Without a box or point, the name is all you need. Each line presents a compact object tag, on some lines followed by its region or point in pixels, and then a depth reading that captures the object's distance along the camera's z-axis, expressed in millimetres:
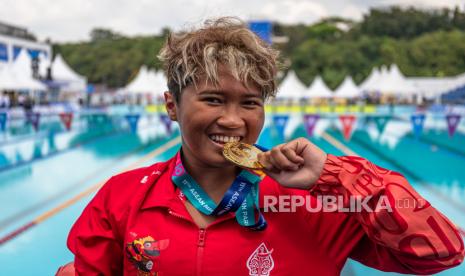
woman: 1357
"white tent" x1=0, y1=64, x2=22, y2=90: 19688
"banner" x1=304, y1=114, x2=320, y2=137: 13703
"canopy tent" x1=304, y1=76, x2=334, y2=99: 31078
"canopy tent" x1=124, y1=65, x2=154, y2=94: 29547
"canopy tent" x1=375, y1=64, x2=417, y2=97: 29750
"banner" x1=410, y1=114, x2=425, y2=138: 13492
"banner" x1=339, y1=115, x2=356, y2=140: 13781
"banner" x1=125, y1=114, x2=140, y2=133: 14361
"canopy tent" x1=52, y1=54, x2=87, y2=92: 29800
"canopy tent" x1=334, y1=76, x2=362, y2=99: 31619
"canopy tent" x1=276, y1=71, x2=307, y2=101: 30562
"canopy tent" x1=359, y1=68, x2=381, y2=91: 31469
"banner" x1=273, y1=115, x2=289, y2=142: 13359
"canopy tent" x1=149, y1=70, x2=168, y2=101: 29594
